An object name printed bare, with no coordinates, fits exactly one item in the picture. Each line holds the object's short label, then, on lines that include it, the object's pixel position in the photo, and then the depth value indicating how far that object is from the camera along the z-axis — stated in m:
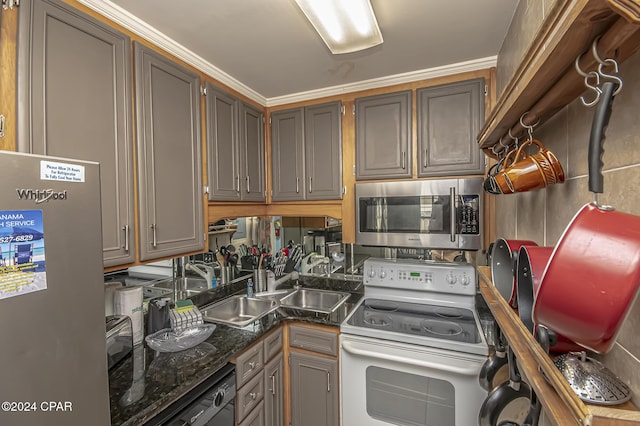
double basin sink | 1.92
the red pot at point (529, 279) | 0.55
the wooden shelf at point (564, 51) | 0.38
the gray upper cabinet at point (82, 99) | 0.97
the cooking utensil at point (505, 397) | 0.81
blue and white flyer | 0.57
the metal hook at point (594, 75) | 0.40
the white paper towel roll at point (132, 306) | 1.39
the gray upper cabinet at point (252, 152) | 2.05
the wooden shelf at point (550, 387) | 0.33
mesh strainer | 0.45
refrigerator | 0.58
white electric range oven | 1.40
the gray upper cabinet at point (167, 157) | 1.35
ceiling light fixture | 1.12
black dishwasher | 1.08
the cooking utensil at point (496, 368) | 0.99
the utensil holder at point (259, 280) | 2.25
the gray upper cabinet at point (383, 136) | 1.90
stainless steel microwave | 1.72
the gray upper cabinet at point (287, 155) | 2.20
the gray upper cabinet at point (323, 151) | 2.08
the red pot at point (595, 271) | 0.34
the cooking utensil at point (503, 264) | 0.79
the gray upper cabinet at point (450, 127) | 1.73
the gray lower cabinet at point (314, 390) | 1.69
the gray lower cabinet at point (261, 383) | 1.45
